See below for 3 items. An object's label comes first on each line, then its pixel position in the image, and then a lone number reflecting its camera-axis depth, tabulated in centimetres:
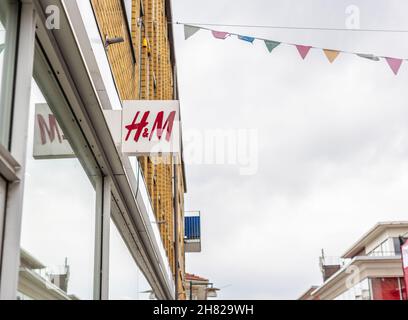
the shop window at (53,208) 300
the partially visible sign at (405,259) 1835
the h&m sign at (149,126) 480
